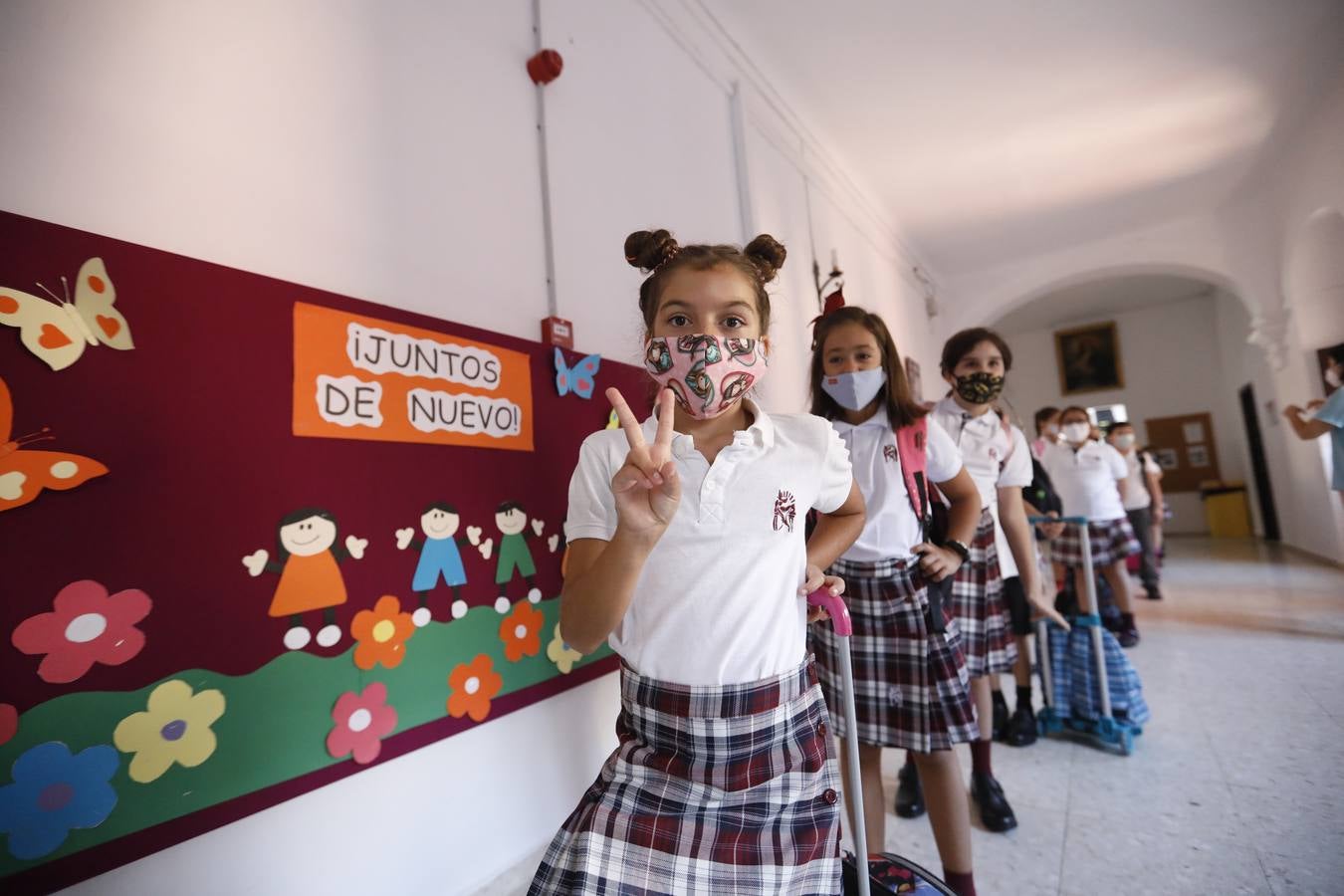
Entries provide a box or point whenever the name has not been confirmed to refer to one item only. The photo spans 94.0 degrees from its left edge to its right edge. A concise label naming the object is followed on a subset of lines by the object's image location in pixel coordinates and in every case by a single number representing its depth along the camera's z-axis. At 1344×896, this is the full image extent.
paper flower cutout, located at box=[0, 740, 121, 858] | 0.85
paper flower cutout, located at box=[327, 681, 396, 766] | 1.21
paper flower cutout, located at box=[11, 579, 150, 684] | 0.89
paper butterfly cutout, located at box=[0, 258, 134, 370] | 0.90
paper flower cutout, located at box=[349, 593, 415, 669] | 1.27
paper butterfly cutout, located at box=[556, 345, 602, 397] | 1.79
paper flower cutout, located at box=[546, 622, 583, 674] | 1.71
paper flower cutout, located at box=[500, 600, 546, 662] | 1.58
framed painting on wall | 10.80
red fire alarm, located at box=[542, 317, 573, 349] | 1.79
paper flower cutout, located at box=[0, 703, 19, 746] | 0.84
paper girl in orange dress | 1.15
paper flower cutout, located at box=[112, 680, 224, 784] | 0.96
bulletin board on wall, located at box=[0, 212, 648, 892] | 0.90
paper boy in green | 1.58
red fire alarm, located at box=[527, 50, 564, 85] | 1.89
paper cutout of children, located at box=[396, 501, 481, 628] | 1.38
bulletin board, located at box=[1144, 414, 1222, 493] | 10.20
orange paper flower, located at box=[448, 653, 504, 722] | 1.44
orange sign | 1.24
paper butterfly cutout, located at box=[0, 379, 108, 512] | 0.87
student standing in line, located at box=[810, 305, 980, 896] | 1.48
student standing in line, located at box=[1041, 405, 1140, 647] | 3.97
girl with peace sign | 0.85
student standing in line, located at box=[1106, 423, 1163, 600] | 5.38
